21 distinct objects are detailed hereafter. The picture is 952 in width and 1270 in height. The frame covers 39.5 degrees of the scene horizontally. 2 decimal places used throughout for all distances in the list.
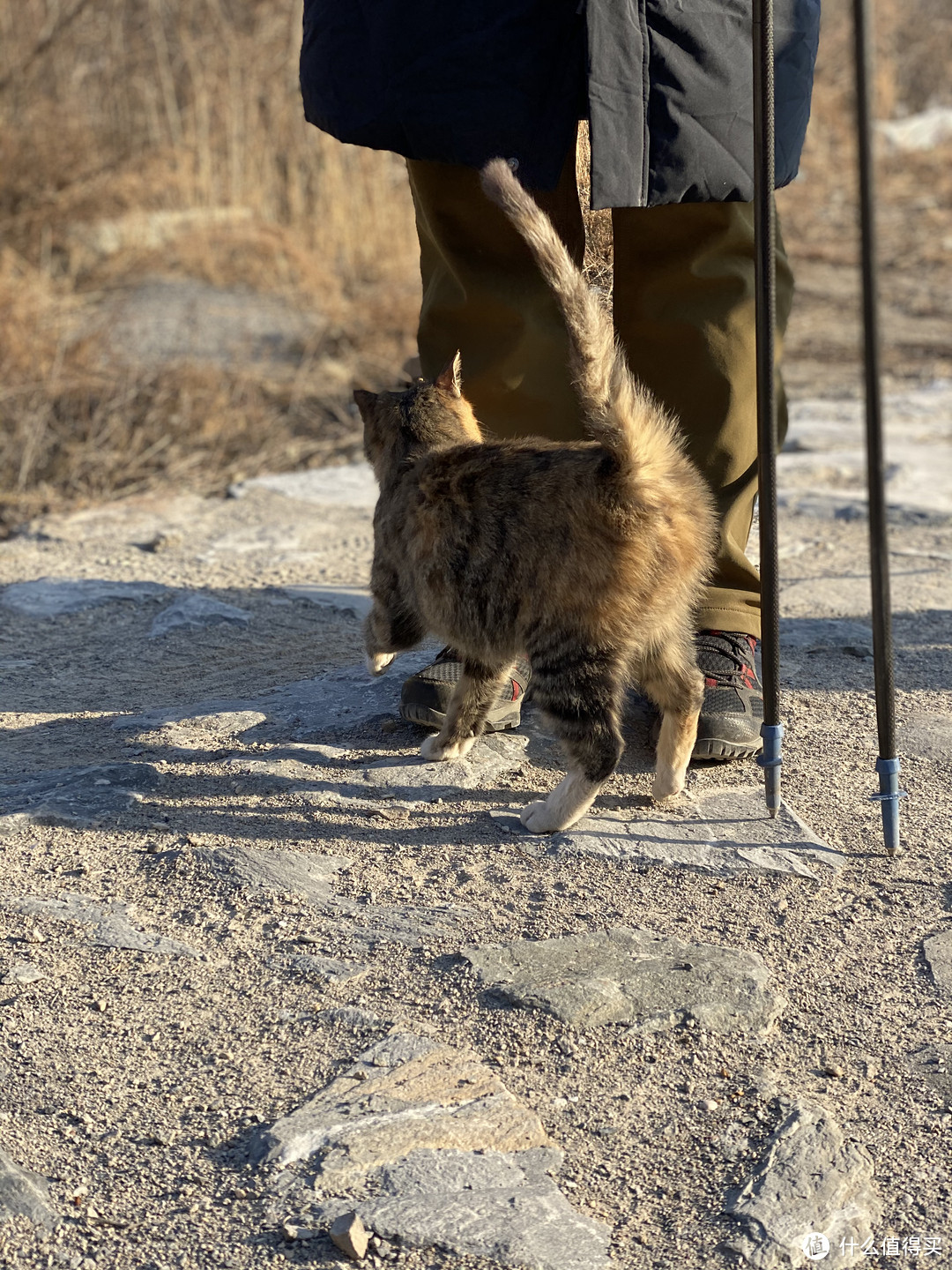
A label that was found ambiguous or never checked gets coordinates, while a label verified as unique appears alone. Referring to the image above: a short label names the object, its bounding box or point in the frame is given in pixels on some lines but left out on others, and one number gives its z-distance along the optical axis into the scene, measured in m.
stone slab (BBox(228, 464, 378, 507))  5.25
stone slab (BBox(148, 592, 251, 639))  3.96
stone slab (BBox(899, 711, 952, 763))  3.07
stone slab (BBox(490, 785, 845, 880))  2.60
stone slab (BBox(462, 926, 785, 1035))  2.15
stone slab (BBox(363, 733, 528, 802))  2.89
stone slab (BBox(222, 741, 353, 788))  2.94
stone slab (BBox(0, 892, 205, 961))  2.34
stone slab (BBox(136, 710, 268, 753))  3.07
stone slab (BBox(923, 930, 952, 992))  2.26
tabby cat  2.46
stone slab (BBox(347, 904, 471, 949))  2.36
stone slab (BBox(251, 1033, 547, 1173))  1.85
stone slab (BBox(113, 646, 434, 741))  3.21
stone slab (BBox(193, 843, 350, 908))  2.52
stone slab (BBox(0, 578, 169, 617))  4.08
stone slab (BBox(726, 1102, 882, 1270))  1.71
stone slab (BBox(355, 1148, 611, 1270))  1.70
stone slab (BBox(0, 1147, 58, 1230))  1.76
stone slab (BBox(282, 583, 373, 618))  4.13
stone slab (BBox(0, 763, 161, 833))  2.74
